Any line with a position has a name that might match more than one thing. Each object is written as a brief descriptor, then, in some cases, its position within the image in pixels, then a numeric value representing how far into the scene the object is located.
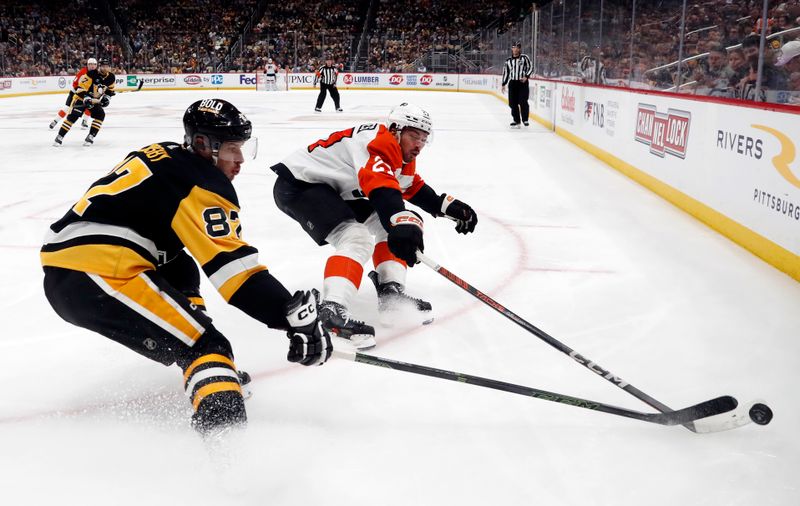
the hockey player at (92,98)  8.87
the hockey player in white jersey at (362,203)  2.53
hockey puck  1.91
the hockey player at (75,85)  9.16
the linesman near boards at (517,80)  10.89
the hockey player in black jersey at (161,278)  1.77
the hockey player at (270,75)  21.78
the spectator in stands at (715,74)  4.53
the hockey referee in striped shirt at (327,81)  14.19
